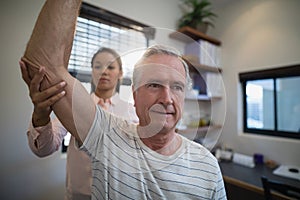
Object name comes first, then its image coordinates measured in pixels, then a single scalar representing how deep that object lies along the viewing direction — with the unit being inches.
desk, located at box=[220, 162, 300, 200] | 45.6
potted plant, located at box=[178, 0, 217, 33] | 67.4
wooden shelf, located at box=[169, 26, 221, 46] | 62.2
